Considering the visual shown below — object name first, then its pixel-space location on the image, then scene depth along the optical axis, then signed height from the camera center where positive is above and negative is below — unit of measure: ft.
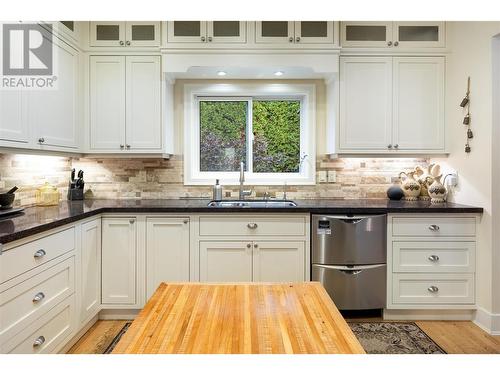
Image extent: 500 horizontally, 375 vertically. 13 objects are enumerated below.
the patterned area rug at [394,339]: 7.55 -3.68
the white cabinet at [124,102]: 9.76 +2.27
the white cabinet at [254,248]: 8.71 -1.68
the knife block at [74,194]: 10.22 -0.39
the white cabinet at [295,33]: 9.50 +4.15
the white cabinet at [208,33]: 9.51 +4.13
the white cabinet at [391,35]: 9.79 +4.26
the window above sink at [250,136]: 11.27 +1.54
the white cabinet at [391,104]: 9.87 +2.28
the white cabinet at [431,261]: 8.82 -2.03
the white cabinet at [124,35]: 9.70 +4.17
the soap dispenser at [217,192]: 10.29 -0.32
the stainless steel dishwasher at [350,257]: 8.67 -1.90
